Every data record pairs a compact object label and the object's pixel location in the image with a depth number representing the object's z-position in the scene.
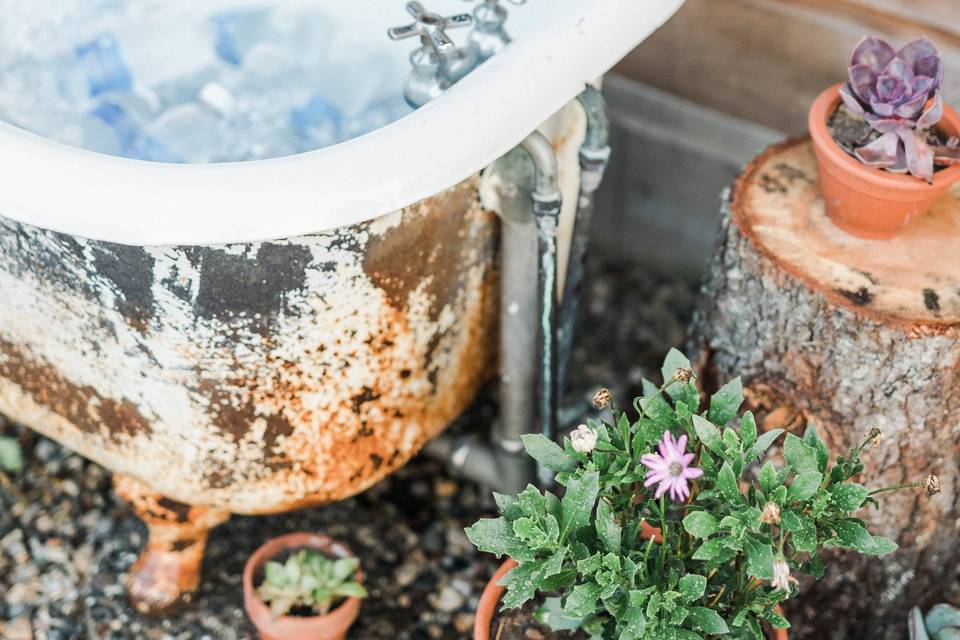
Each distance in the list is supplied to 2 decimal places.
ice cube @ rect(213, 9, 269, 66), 1.85
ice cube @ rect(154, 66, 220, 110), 1.87
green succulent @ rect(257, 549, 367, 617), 1.44
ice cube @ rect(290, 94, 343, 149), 1.78
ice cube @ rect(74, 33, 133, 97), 1.77
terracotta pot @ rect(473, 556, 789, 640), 1.28
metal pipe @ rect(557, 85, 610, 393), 1.38
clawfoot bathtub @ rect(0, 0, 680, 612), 1.04
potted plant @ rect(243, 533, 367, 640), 1.44
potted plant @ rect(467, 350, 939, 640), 1.07
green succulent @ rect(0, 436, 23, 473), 1.74
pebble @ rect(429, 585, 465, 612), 1.64
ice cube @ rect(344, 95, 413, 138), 1.75
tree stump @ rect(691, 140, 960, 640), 1.26
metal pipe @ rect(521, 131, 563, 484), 1.28
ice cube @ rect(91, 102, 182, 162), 1.71
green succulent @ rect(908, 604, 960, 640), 1.49
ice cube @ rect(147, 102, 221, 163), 1.74
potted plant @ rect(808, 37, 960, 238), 1.22
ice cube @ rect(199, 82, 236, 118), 1.84
